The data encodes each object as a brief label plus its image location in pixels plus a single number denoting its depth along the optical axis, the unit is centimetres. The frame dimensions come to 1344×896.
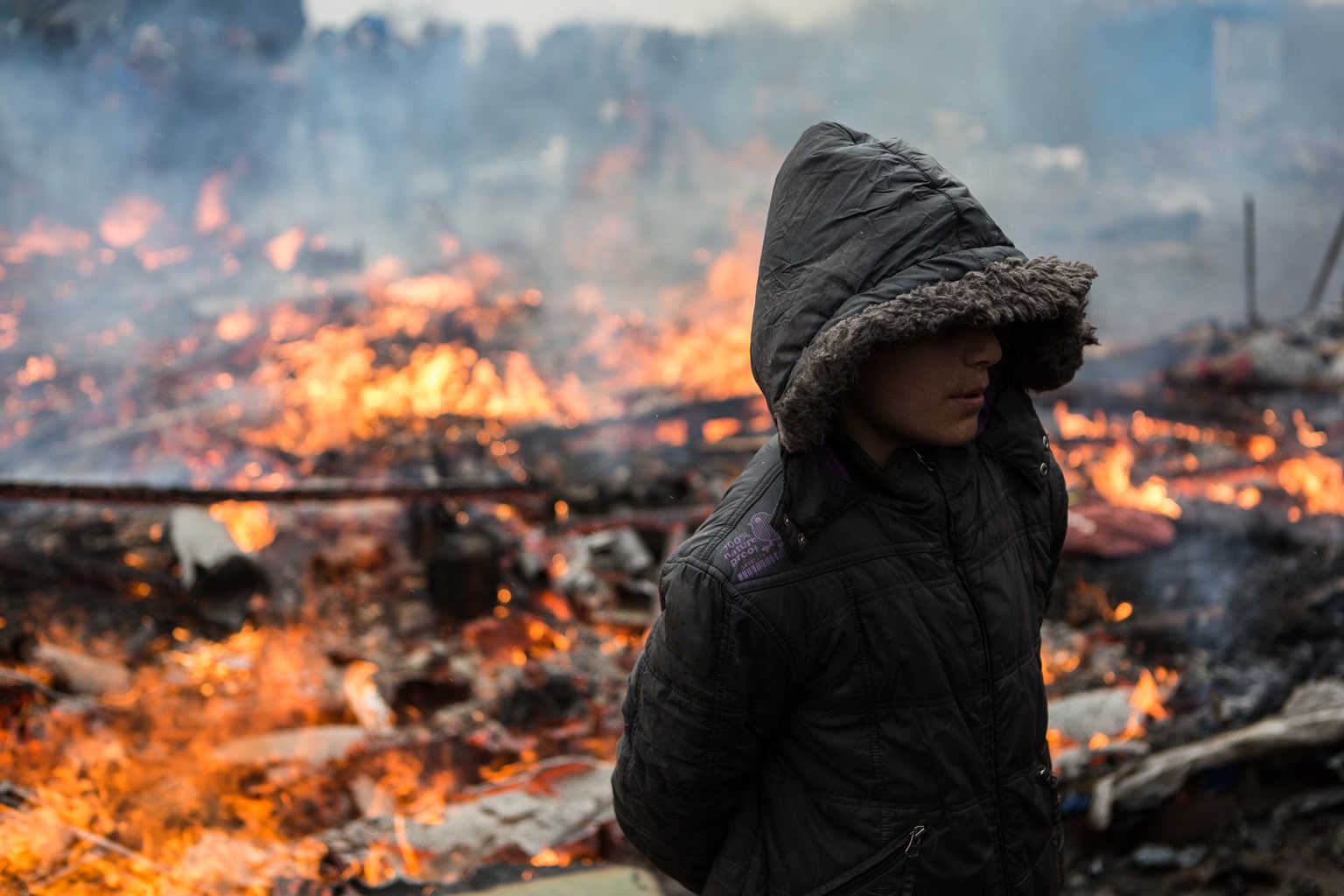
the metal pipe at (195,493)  548
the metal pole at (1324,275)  1162
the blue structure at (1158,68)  2253
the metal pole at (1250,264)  1195
